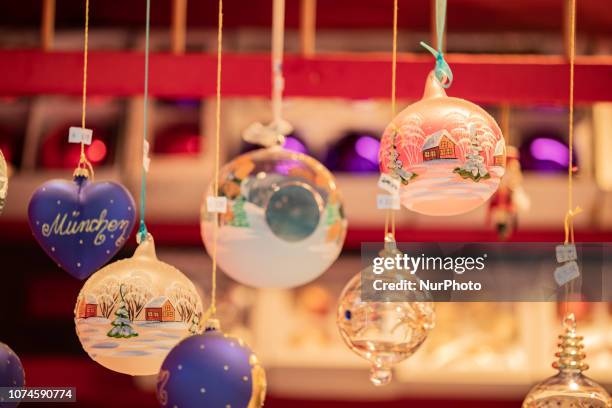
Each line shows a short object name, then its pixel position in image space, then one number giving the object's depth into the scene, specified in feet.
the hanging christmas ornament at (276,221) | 3.54
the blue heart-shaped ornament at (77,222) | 3.72
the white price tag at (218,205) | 3.57
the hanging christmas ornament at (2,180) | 3.60
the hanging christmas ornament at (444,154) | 3.53
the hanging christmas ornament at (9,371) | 3.62
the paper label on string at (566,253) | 3.65
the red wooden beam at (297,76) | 4.65
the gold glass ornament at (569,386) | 3.57
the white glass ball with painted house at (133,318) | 3.55
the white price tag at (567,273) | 3.64
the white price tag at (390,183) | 3.59
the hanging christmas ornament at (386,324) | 3.63
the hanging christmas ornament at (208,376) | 3.37
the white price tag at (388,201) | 3.59
